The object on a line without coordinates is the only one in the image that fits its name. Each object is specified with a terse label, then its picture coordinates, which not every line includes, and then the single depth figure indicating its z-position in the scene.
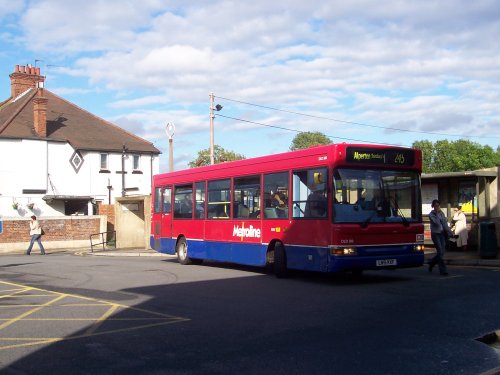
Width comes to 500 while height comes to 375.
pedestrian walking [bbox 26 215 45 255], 27.75
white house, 40.16
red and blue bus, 12.32
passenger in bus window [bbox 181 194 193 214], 18.25
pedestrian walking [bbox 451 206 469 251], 19.06
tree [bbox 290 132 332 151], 75.69
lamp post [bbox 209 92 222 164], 31.39
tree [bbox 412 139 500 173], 79.62
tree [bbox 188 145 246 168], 66.42
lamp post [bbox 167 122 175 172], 33.08
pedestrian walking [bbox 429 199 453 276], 13.98
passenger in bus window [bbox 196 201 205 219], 17.55
